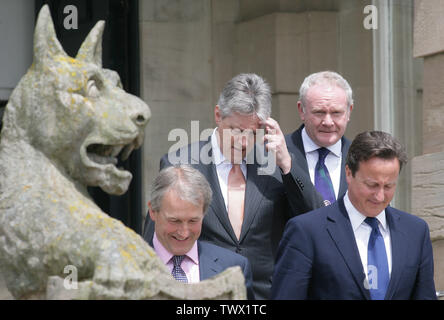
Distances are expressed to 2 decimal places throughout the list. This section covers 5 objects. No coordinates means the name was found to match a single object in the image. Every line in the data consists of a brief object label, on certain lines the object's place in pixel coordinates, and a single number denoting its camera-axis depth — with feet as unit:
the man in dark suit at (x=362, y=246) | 24.58
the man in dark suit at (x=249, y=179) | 29.50
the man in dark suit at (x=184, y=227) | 24.68
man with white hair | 31.40
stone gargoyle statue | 20.08
